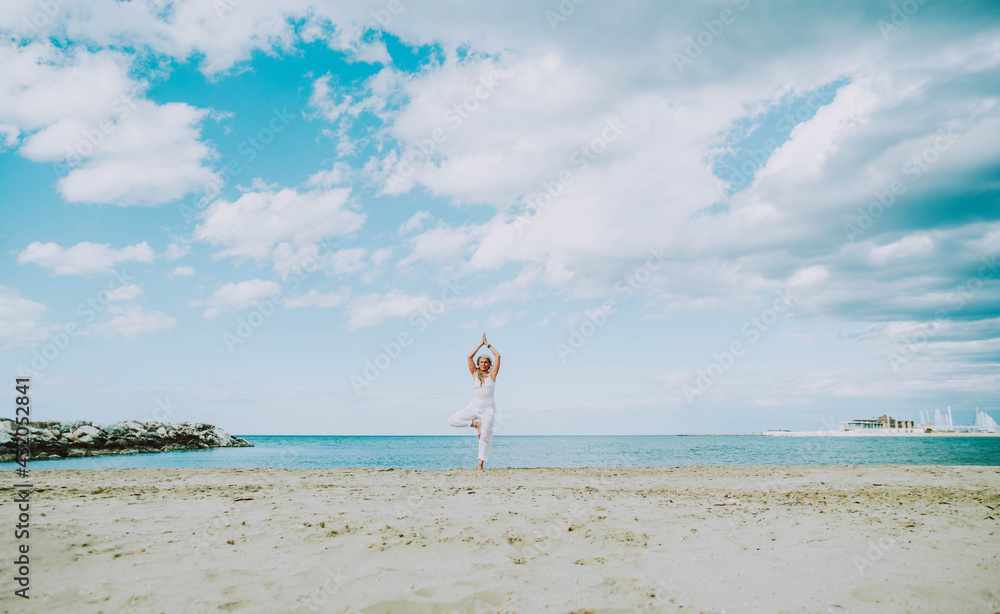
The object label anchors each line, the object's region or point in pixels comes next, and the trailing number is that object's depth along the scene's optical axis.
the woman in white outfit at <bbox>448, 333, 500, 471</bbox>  11.83
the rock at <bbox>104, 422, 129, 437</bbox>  31.19
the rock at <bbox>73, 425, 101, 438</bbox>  27.88
